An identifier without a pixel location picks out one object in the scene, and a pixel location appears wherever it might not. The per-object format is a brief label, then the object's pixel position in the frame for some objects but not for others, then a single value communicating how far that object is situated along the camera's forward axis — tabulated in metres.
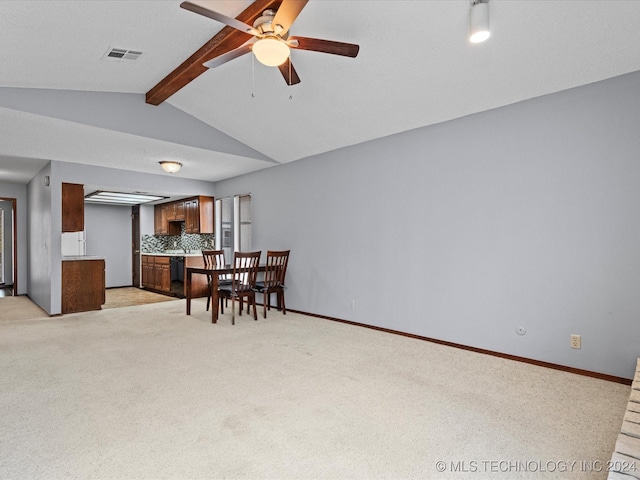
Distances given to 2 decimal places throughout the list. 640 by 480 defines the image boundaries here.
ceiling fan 2.06
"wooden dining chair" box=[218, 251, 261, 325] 4.83
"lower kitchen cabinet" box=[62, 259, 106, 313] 5.44
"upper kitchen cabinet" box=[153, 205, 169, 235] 8.33
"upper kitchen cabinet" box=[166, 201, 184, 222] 7.81
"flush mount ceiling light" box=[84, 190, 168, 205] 6.91
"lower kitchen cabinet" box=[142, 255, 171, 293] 7.45
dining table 4.77
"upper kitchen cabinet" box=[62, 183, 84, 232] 5.45
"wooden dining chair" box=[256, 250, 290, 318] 5.08
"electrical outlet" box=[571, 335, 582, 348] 2.99
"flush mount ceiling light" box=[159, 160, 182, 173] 5.42
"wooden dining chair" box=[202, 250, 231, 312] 5.71
